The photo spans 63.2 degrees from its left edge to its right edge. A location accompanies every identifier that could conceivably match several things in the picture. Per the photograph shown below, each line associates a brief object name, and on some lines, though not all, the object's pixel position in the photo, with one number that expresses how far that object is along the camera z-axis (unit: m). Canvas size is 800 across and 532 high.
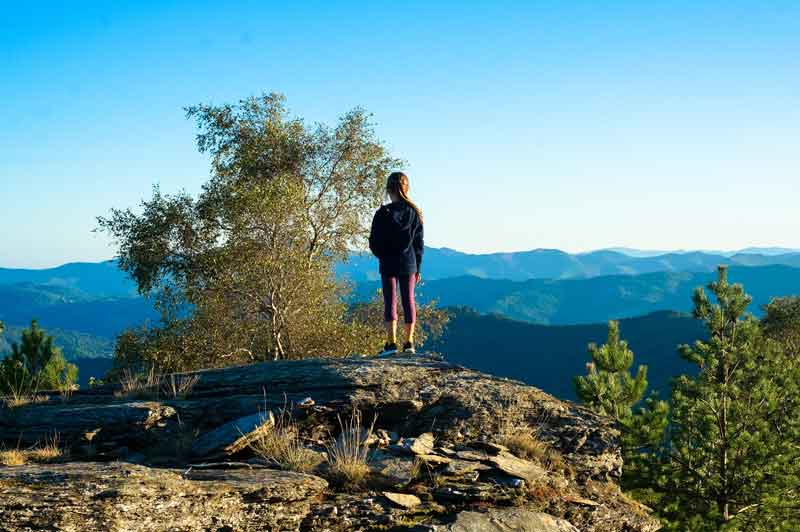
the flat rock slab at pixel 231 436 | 8.93
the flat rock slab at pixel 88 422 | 10.05
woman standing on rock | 13.02
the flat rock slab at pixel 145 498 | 6.51
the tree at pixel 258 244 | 29.08
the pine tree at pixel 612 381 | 19.88
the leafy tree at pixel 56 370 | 39.51
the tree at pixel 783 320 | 51.69
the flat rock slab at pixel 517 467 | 8.86
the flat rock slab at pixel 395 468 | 8.34
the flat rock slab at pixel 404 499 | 7.76
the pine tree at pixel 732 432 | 18.64
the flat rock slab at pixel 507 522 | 7.57
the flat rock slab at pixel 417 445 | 9.05
